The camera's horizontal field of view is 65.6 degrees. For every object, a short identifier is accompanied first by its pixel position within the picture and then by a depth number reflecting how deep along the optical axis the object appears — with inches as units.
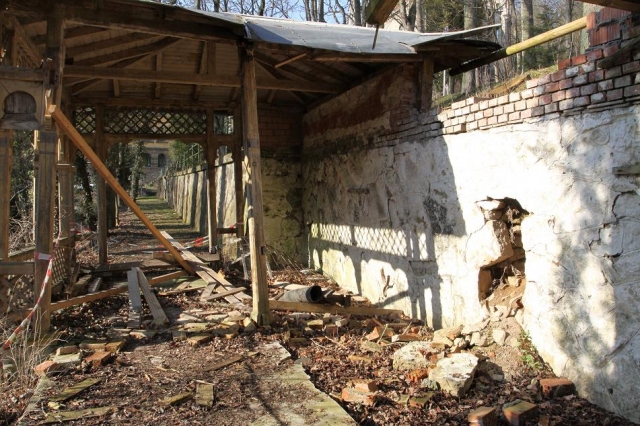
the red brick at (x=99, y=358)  171.0
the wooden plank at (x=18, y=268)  195.7
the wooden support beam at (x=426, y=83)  253.4
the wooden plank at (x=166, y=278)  300.4
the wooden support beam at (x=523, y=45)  191.4
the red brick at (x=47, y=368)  162.4
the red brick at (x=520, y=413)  143.5
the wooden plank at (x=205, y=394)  145.2
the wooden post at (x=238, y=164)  391.2
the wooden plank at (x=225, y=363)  174.2
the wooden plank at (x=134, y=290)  240.6
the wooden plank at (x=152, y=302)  226.4
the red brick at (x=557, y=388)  162.4
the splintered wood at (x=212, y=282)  273.3
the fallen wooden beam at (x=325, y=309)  244.2
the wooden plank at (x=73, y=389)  143.9
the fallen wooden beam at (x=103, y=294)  220.6
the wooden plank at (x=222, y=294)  273.9
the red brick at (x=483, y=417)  141.9
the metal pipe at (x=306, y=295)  256.8
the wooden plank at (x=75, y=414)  131.2
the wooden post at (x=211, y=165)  396.2
